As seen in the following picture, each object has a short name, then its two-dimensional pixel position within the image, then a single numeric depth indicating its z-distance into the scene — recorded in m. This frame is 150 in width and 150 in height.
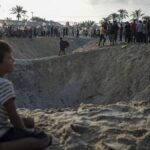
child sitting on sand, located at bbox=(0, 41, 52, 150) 2.45
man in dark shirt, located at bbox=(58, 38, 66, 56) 17.00
